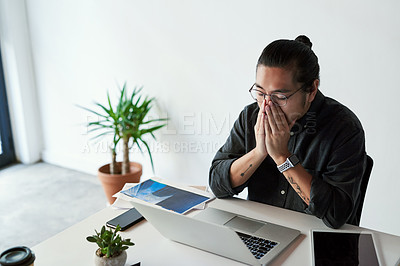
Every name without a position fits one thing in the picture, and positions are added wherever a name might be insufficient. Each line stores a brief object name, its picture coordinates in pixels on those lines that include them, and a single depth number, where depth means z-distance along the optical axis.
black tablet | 1.25
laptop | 1.19
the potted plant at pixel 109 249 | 1.17
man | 1.49
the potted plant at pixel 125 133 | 3.01
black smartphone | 1.45
